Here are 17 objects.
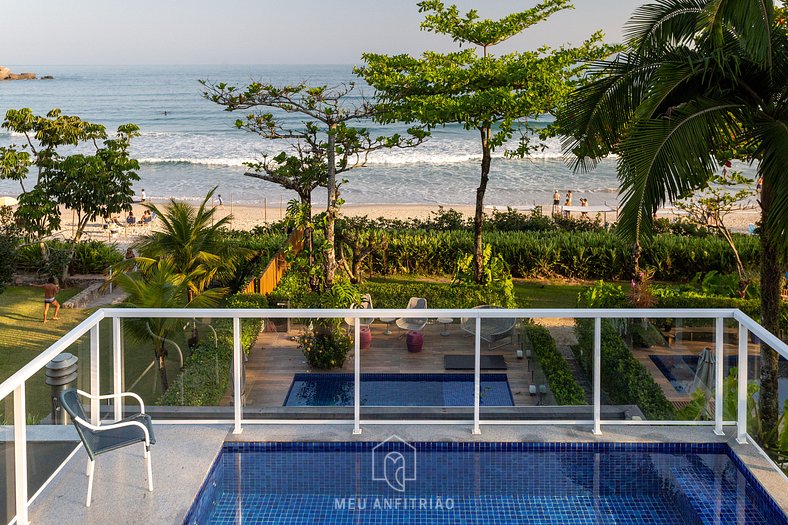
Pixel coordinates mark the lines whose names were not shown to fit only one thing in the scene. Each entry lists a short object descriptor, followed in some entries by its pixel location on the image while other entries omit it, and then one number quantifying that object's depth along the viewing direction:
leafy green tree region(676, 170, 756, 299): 14.73
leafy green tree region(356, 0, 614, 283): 14.70
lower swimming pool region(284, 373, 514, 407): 6.57
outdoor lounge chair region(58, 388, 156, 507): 5.36
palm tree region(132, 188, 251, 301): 13.65
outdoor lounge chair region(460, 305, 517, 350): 6.52
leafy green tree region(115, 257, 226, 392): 6.56
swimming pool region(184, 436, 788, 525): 5.85
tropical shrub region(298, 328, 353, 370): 6.57
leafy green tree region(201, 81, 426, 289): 14.31
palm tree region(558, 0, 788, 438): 7.16
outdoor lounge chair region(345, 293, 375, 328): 13.40
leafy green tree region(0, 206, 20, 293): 14.48
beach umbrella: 6.38
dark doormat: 6.54
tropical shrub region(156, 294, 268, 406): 6.36
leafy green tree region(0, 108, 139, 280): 19.08
